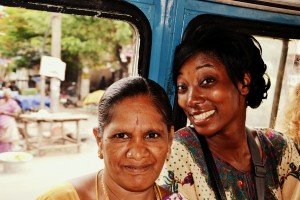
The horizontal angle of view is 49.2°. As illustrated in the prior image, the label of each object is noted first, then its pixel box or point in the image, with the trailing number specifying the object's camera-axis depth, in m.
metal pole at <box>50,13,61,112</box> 2.48
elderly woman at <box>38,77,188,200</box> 1.41
